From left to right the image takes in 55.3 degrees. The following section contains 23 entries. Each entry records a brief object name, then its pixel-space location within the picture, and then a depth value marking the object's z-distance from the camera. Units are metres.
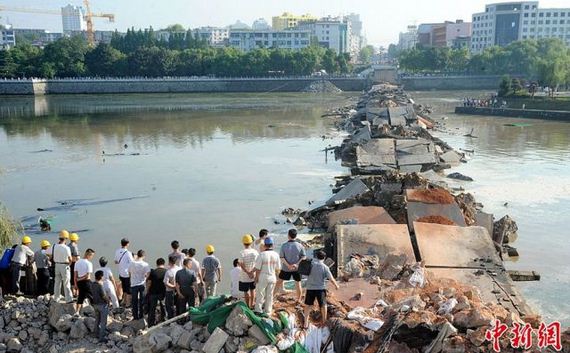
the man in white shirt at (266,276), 8.45
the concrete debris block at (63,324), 9.43
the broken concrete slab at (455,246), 12.19
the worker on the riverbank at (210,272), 9.91
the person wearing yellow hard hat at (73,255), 10.24
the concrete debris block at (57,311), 9.60
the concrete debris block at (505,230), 15.59
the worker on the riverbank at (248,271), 8.62
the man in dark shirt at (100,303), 9.04
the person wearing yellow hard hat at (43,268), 10.45
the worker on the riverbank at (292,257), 8.95
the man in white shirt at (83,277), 9.45
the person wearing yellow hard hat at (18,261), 10.45
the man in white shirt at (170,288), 9.10
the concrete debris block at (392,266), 11.34
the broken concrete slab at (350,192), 18.40
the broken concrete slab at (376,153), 25.77
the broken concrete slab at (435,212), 14.88
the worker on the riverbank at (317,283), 8.57
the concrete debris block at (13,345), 9.12
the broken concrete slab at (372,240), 12.48
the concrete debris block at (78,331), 9.31
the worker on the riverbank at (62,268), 9.96
